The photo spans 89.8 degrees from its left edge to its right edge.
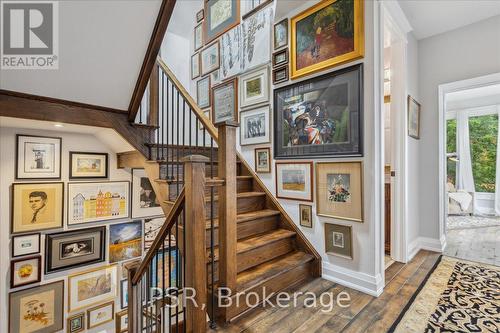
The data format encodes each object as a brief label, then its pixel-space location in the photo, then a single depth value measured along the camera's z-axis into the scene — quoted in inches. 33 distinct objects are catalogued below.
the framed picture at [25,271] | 103.1
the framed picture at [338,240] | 87.5
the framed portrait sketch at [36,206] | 104.2
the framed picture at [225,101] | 129.7
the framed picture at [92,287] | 117.6
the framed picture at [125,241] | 130.0
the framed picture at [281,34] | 106.0
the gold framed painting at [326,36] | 84.0
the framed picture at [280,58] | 105.6
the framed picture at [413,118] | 113.8
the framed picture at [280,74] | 105.5
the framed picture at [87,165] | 119.3
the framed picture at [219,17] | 134.1
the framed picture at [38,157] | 105.8
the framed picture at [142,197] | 139.0
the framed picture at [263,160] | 113.7
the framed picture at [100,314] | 121.9
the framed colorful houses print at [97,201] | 119.0
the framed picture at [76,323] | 116.1
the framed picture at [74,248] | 112.5
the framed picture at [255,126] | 114.3
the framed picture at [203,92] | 149.8
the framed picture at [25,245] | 103.7
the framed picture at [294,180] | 98.7
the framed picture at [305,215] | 99.1
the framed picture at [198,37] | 159.9
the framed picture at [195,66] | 159.0
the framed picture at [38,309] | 103.7
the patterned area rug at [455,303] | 65.1
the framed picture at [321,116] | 84.9
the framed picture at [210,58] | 144.3
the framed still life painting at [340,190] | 84.9
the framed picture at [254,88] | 114.2
